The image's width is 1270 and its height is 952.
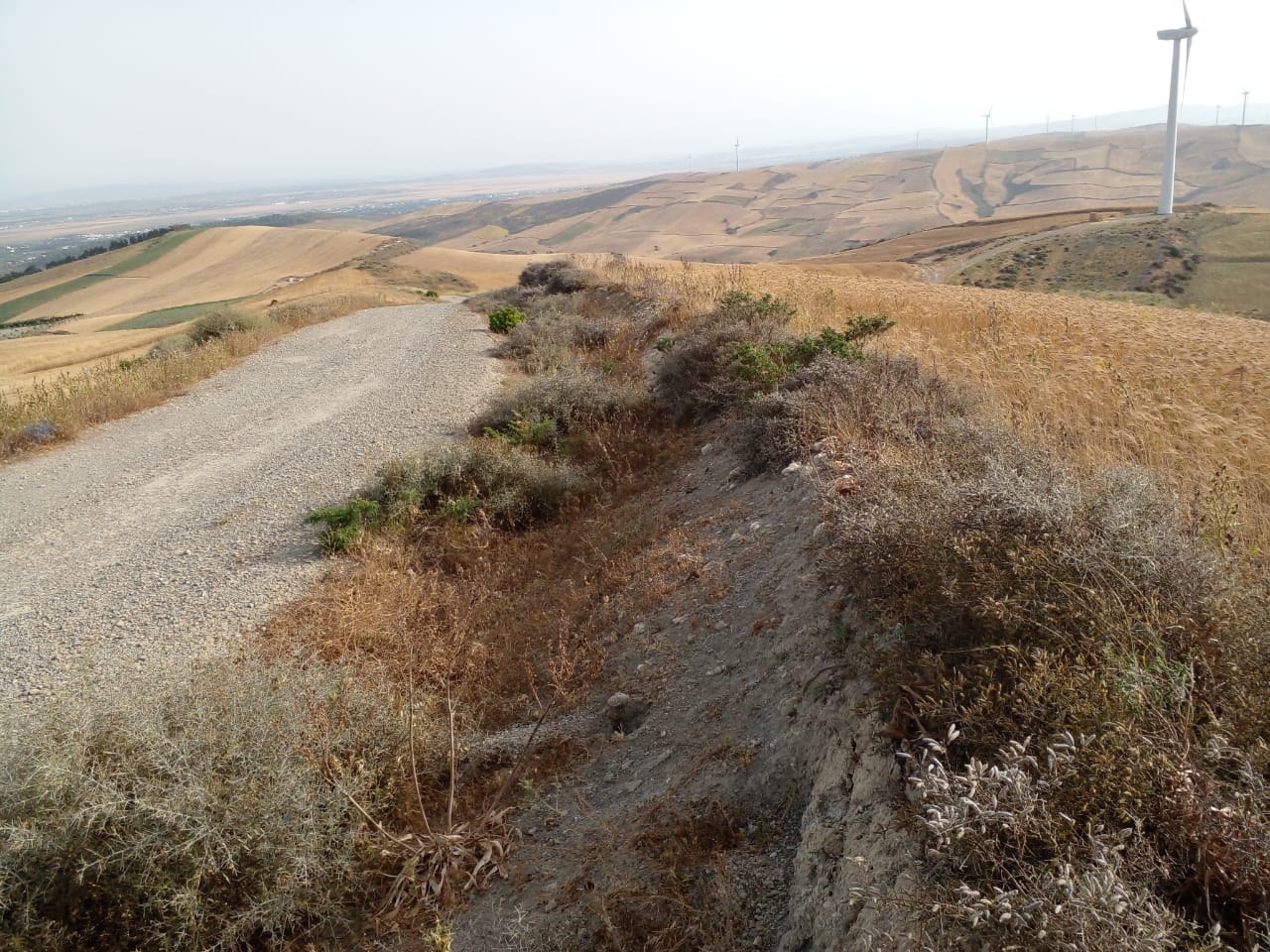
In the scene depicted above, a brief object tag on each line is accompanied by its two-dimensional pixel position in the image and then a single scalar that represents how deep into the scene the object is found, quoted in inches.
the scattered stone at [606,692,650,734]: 166.4
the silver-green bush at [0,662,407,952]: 112.2
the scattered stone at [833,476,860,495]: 165.5
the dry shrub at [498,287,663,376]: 499.5
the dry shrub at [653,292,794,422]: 326.0
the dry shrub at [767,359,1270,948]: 65.8
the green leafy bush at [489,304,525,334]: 691.4
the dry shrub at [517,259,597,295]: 772.6
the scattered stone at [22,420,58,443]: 425.4
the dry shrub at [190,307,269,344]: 732.0
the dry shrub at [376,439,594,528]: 295.0
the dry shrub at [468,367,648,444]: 371.6
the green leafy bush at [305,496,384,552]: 273.0
